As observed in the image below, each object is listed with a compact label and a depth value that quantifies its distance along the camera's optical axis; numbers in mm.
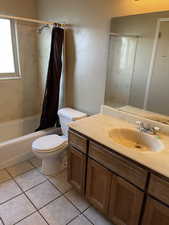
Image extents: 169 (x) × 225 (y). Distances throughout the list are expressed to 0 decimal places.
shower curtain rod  2111
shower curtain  2322
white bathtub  2160
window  2641
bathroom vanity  1069
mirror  1469
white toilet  1921
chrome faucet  1520
